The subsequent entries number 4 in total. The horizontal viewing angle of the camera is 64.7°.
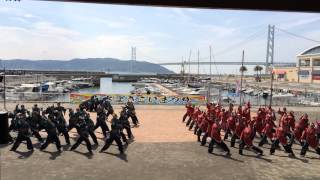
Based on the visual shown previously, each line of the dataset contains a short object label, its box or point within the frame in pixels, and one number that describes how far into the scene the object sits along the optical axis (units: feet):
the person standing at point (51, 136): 36.72
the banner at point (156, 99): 82.71
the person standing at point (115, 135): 36.21
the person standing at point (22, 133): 36.06
